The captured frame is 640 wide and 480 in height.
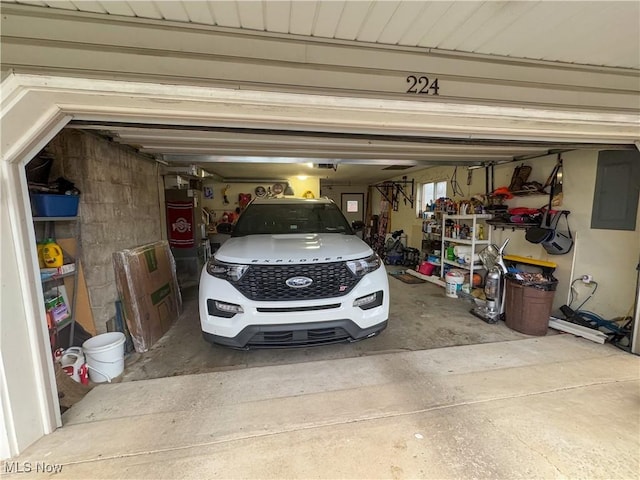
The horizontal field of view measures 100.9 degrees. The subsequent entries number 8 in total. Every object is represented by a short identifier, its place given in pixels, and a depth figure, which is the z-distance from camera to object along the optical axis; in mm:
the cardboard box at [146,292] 2709
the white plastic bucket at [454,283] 4445
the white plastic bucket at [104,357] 2158
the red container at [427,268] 5617
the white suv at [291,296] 2131
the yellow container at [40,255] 2047
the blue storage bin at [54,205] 1968
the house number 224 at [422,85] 1626
